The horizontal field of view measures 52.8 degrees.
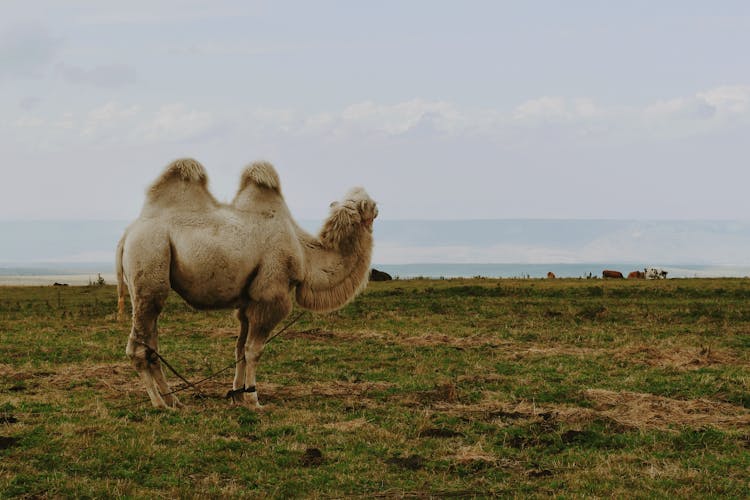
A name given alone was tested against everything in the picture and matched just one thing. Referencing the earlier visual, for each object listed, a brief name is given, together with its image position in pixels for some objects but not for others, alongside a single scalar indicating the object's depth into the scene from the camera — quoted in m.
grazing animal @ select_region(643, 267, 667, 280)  42.97
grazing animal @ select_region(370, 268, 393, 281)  38.45
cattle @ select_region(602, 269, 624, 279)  43.51
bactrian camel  10.46
